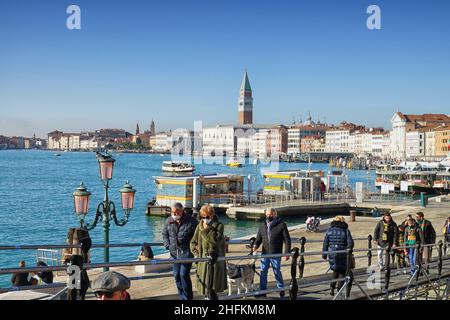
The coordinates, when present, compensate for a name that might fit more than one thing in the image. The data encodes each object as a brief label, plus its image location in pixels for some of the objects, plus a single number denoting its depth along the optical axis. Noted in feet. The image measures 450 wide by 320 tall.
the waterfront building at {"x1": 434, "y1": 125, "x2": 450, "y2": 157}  381.19
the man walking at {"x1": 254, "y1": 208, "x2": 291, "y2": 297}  26.09
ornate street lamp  36.71
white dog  25.79
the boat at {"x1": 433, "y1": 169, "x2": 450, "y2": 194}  173.88
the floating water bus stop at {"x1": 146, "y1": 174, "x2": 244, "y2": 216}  109.81
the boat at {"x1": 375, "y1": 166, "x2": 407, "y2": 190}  186.35
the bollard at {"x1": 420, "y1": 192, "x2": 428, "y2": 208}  105.07
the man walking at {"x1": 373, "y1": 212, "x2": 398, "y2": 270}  33.96
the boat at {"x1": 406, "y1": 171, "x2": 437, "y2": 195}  172.24
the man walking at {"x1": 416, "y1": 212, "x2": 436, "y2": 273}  35.88
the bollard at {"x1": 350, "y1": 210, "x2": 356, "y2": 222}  84.48
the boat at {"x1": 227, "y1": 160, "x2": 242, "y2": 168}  406.13
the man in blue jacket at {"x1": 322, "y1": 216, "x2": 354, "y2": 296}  26.45
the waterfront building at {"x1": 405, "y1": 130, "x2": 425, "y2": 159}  419.13
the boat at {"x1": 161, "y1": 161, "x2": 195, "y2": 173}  297.74
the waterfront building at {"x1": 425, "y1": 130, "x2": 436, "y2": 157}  400.67
